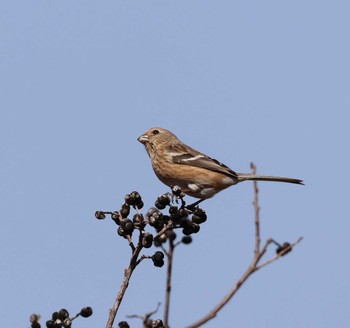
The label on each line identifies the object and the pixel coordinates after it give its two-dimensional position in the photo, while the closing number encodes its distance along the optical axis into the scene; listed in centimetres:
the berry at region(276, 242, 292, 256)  829
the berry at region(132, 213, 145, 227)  1039
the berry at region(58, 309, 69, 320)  942
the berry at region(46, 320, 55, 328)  937
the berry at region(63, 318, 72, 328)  932
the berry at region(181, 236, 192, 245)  1216
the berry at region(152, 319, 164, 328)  882
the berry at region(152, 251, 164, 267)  1040
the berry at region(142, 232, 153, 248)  987
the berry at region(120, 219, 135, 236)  1027
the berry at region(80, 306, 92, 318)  999
